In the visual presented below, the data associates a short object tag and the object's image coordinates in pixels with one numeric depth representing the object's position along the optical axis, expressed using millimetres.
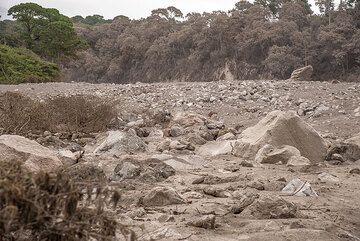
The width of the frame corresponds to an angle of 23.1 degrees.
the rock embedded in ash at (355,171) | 8568
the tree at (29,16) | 59496
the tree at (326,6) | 57833
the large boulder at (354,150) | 10022
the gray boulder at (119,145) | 9946
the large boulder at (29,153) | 6282
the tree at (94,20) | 122931
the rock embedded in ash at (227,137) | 12096
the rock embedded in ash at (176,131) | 13000
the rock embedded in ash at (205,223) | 4917
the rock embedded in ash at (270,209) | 5322
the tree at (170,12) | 79482
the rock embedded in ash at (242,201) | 5551
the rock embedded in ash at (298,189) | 6582
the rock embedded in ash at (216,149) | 10447
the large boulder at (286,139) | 9943
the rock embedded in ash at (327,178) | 7763
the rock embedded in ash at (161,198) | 5880
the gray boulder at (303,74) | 32152
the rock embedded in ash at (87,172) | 6753
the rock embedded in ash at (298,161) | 8690
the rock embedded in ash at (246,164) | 8820
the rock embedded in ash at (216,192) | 6401
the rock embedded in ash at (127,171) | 7324
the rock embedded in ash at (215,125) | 14305
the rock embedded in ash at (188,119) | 14817
